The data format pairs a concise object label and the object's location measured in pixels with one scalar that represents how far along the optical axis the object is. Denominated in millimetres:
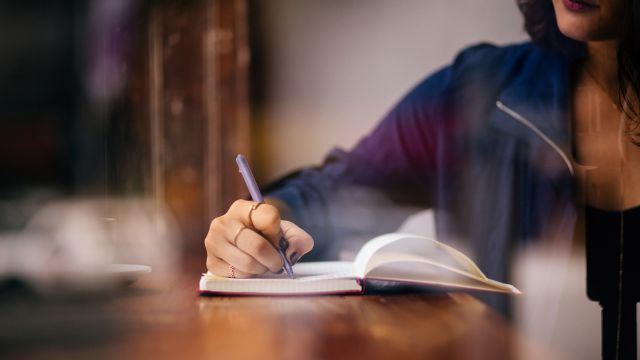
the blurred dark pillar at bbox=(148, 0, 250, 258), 1418
